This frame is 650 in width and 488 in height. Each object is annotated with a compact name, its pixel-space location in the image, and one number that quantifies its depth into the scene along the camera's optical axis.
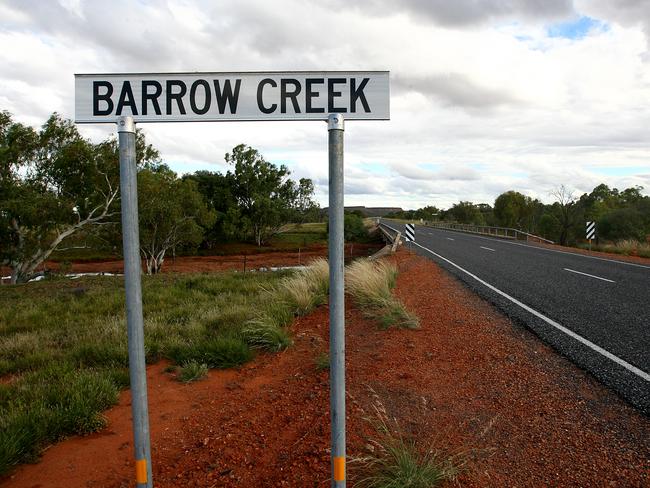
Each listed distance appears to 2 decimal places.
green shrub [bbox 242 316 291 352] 6.62
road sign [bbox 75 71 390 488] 2.19
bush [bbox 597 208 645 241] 37.84
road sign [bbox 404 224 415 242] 22.24
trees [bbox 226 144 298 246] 48.06
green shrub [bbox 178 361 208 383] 5.53
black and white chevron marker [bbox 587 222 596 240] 25.66
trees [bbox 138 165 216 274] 26.46
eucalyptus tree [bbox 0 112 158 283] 18.83
